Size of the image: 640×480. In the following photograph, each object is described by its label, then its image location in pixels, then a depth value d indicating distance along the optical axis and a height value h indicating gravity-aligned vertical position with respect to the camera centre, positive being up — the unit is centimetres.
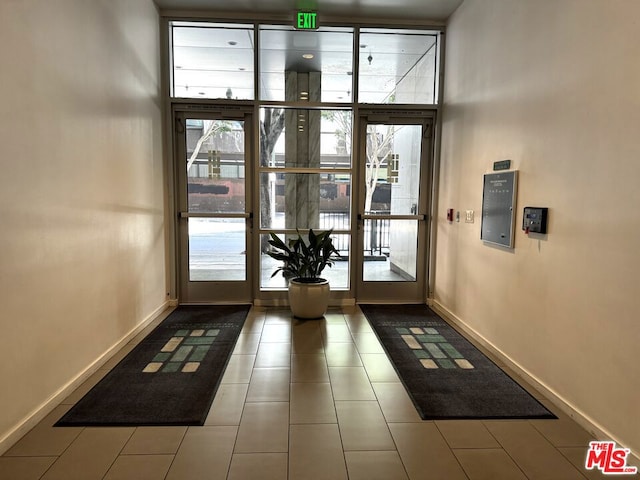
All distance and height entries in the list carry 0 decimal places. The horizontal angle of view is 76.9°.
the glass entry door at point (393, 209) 490 -9
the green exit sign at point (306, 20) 430 +192
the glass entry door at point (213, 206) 475 -8
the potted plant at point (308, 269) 426 -76
